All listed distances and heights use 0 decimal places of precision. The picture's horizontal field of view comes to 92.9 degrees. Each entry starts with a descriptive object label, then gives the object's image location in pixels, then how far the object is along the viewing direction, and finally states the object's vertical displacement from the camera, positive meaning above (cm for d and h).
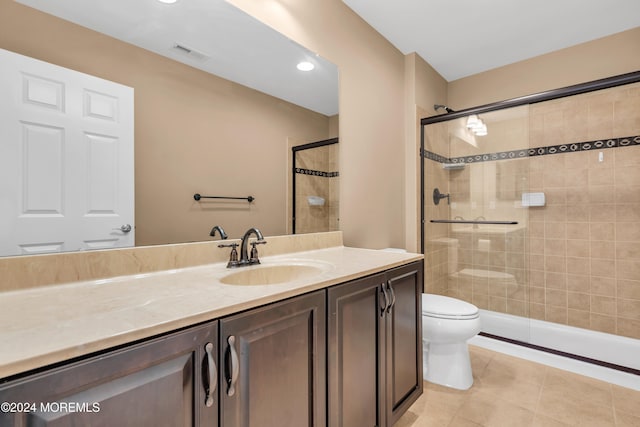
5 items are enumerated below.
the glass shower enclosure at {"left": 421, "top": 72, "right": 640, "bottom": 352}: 241 +3
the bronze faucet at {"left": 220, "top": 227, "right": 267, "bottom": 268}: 132 -17
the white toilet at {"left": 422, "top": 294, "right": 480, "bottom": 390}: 183 -77
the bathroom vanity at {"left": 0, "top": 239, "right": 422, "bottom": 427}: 56 -32
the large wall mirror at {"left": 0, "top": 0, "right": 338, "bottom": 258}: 99 +51
